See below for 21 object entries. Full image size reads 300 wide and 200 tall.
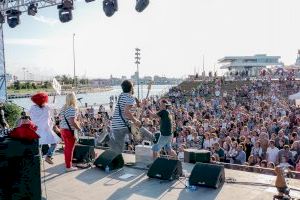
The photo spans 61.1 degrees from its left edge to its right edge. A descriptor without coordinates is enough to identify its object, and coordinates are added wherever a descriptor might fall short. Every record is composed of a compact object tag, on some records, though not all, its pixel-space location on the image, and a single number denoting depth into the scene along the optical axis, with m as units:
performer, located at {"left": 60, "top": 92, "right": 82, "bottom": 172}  4.64
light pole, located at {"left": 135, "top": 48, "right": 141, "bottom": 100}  15.08
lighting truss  11.54
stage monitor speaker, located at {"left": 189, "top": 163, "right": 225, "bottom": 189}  4.03
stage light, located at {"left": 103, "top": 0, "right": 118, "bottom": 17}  10.03
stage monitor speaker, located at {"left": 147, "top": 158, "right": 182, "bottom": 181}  4.37
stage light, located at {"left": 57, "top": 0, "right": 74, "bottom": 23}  10.97
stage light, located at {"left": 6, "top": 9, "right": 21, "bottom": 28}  12.10
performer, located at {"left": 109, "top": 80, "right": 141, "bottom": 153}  4.44
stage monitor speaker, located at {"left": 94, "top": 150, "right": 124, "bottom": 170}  4.88
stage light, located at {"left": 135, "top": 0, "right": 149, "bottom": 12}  9.45
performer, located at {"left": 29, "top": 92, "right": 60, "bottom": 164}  4.52
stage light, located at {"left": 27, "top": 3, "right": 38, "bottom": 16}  11.86
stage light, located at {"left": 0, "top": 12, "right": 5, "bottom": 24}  12.52
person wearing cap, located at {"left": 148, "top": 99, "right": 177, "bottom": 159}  4.98
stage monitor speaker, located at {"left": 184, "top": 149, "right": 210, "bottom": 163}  5.00
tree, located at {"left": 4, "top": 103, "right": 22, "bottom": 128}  11.24
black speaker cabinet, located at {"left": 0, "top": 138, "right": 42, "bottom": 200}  2.68
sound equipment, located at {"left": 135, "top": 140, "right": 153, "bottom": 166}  5.15
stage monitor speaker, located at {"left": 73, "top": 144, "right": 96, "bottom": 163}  5.32
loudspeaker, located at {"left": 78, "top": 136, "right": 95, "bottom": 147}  5.92
